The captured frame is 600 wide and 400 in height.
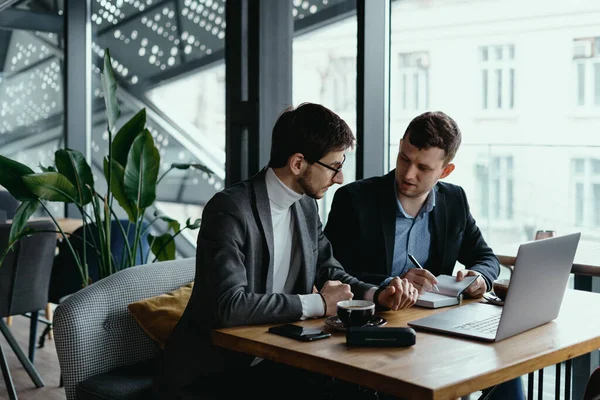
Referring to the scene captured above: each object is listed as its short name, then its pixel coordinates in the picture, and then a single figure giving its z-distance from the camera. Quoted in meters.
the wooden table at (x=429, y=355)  1.44
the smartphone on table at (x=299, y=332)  1.74
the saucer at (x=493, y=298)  2.14
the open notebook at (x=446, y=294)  2.11
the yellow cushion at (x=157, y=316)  2.28
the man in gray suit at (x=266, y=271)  1.92
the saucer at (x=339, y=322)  1.83
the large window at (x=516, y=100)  4.02
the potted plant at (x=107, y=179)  3.23
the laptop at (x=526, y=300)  1.72
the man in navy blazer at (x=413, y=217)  2.49
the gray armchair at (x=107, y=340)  2.15
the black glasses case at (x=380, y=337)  1.67
